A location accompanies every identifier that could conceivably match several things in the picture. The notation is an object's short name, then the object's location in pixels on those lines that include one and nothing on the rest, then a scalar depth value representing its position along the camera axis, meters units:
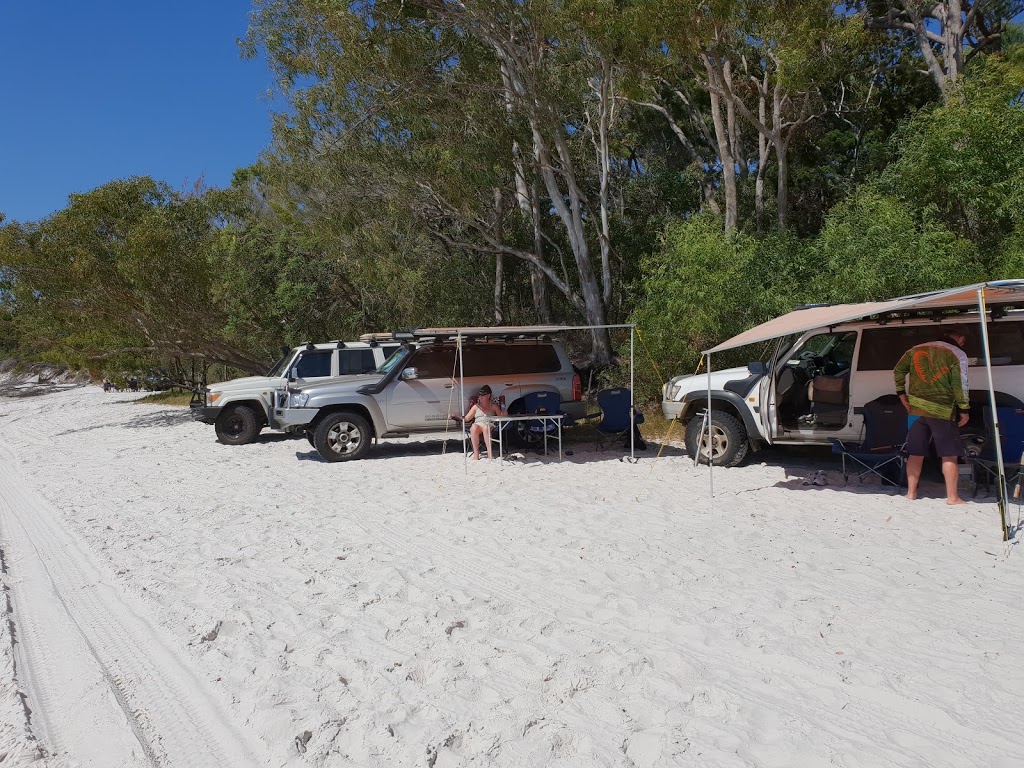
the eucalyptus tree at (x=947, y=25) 16.75
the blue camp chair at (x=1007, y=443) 6.76
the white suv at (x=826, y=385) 7.25
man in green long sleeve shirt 6.56
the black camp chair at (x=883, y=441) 7.52
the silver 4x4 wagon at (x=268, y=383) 13.04
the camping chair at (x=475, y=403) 10.31
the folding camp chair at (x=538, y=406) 10.76
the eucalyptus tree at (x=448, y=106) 15.77
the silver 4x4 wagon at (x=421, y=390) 10.78
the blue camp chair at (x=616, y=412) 10.70
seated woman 10.15
